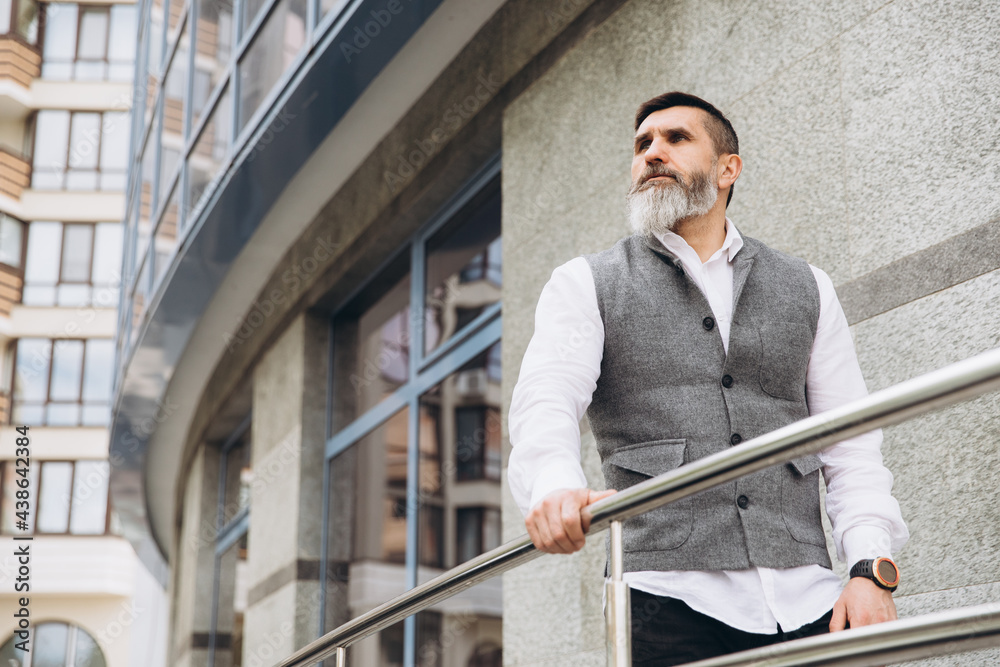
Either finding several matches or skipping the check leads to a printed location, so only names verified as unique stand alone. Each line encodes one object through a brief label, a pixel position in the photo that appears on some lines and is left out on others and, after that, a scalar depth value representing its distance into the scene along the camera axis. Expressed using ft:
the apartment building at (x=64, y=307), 85.25
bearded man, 7.05
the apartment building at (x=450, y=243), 10.71
